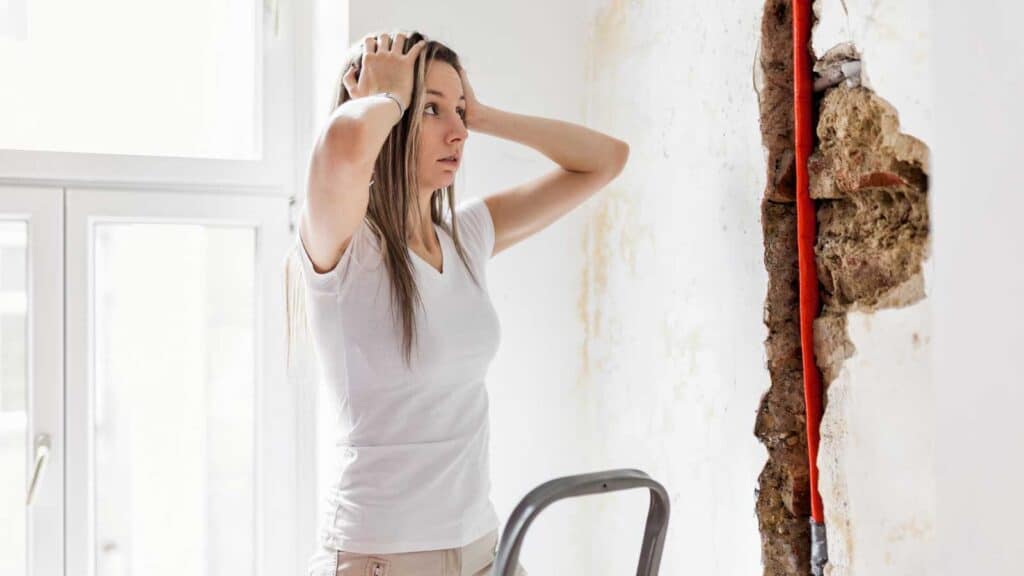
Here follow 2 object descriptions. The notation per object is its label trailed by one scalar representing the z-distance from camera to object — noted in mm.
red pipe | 1247
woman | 1292
